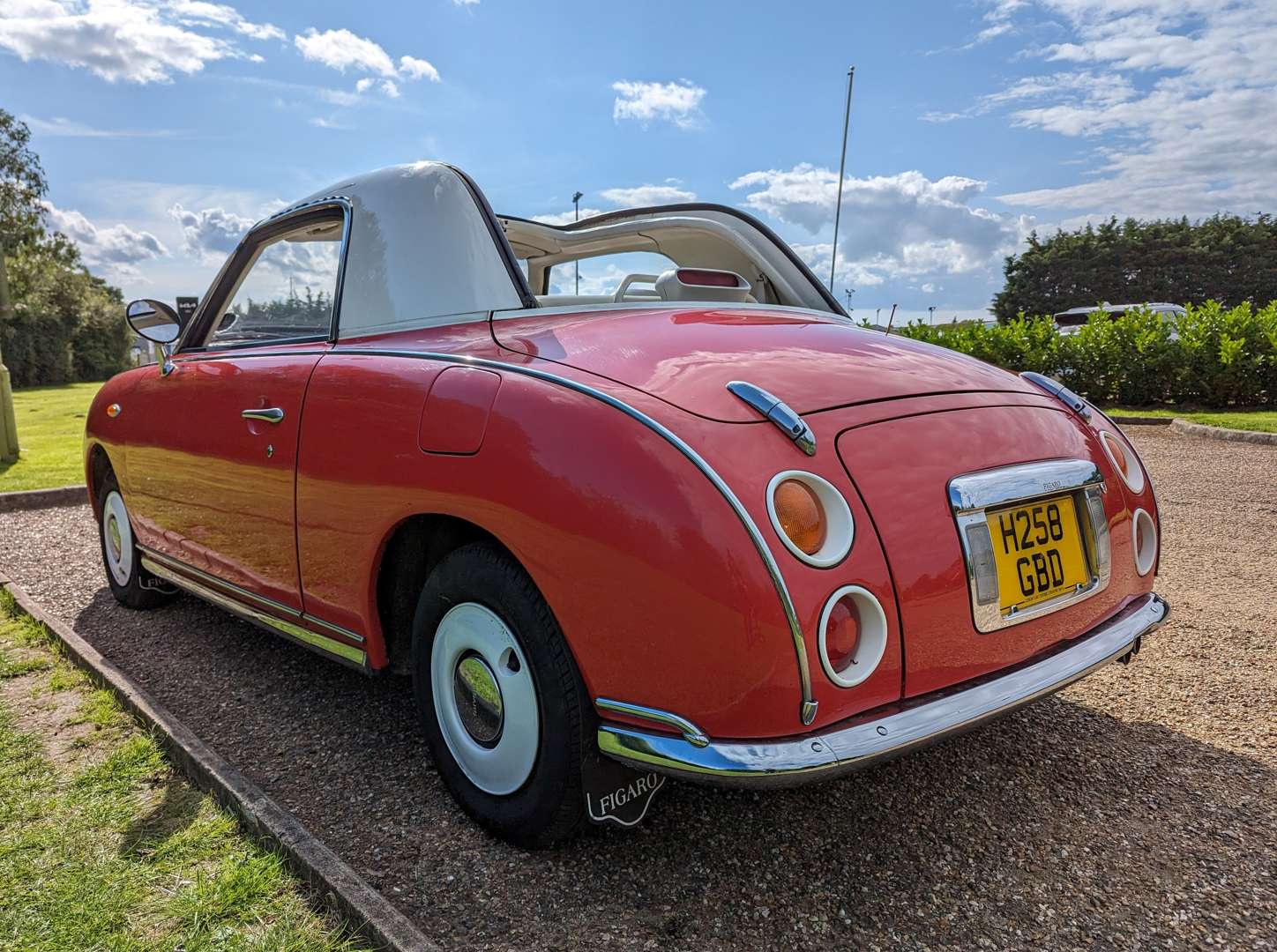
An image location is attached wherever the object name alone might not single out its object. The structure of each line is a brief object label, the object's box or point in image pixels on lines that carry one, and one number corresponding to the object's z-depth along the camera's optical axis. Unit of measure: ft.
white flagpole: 52.42
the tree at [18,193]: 105.09
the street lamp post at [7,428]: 29.91
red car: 5.26
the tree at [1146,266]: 157.79
